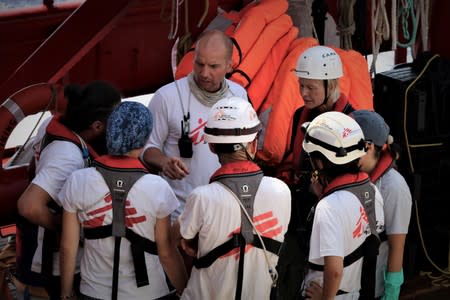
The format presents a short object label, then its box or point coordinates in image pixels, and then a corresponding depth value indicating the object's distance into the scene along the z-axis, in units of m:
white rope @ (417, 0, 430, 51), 10.23
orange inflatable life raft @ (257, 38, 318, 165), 8.73
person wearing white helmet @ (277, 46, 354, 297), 7.64
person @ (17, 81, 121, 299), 6.48
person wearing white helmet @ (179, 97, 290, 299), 5.84
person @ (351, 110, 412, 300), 6.73
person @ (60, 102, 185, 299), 6.01
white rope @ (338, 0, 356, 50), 9.87
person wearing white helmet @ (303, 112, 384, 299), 5.94
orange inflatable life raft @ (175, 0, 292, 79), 9.16
